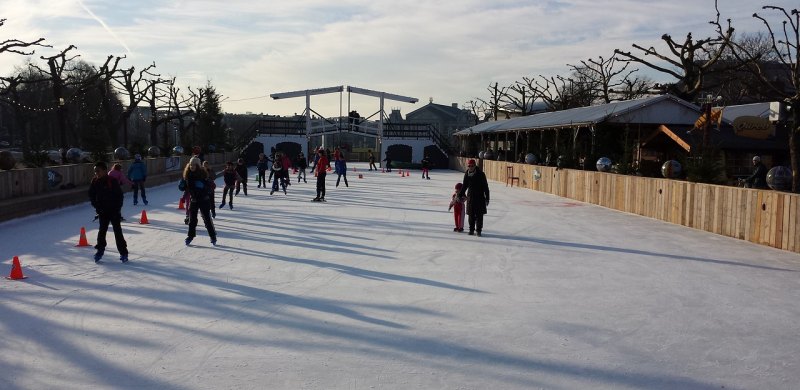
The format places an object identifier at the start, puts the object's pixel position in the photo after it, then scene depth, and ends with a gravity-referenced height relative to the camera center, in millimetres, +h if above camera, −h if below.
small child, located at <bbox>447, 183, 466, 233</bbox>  13648 -1147
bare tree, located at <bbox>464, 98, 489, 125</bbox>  78475 +5321
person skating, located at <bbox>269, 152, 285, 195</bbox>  23272 -568
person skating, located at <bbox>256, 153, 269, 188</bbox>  26781 -499
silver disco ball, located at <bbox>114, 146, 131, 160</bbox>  26750 -98
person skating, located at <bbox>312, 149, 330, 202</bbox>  19219 -588
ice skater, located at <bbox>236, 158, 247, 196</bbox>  20859 -518
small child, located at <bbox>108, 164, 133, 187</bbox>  13392 -455
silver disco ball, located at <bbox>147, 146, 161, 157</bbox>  33156 +41
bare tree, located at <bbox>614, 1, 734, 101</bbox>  32375 +4762
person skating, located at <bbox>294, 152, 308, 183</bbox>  30191 -409
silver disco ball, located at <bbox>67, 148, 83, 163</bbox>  22766 -131
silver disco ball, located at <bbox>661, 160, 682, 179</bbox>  16953 -332
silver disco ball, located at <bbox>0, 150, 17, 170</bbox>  16328 -231
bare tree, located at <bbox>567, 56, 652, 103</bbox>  50578 +6178
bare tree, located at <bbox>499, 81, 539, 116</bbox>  66112 +6057
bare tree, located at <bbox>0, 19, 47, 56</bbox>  20328 +3278
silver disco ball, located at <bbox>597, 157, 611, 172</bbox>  21484 -307
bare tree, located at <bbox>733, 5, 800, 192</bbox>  16328 +1643
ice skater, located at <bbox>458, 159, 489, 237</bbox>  12742 -724
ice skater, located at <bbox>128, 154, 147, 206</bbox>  17922 -551
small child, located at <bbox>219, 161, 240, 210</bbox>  17312 -646
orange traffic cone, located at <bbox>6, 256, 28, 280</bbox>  8420 -1537
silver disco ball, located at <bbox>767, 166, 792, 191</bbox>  13039 -413
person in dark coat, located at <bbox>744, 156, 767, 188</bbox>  16453 -482
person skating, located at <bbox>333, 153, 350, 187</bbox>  27609 -567
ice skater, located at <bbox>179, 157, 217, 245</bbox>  10906 -587
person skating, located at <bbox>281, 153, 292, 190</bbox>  23297 -536
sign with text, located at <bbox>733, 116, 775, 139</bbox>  23062 +1061
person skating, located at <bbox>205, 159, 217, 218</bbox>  12998 -498
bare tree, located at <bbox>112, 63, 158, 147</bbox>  39466 +4270
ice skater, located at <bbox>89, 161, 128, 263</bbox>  9617 -745
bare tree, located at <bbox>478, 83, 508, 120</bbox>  70188 +6073
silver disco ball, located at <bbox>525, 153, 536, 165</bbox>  31391 -149
